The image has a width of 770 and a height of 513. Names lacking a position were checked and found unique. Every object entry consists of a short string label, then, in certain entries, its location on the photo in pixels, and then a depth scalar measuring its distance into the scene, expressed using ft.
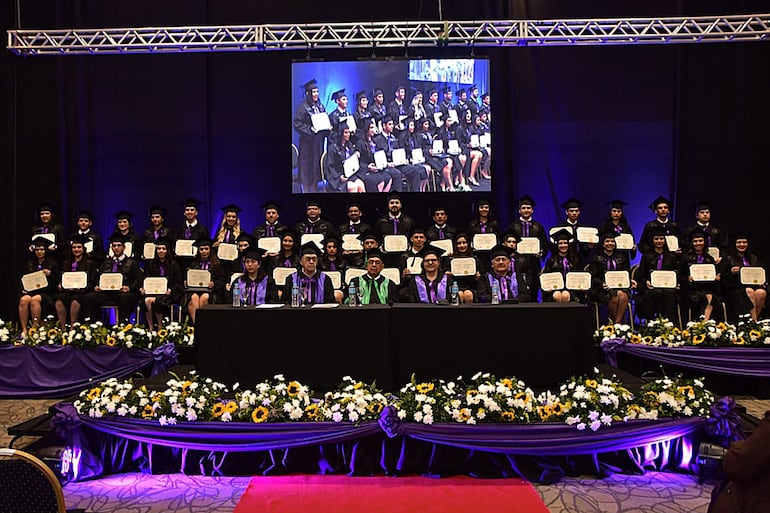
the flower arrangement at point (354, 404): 13.82
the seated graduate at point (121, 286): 26.37
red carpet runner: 12.03
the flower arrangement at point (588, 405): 13.51
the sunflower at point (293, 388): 14.73
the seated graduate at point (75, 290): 26.16
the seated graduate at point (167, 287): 25.81
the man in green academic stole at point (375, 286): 21.49
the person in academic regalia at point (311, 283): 21.20
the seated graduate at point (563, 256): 26.81
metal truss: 26.89
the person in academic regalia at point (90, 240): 28.55
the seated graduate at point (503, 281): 24.73
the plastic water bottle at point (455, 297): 17.20
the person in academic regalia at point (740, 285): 25.99
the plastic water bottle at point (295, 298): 17.15
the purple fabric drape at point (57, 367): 21.42
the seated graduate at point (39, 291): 26.11
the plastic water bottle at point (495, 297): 17.15
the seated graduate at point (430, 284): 23.40
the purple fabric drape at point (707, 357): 20.39
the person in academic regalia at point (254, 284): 23.16
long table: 15.55
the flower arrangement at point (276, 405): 14.02
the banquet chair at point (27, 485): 6.10
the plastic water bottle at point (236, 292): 17.71
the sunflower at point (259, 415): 13.97
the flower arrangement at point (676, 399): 13.98
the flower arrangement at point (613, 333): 21.47
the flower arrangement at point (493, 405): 13.70
